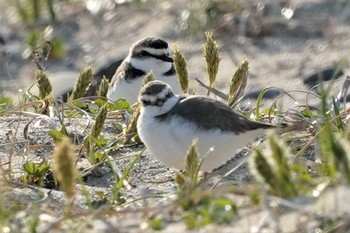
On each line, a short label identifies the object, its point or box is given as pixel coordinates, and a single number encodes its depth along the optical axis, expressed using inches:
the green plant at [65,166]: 285.6
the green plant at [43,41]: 792.1
